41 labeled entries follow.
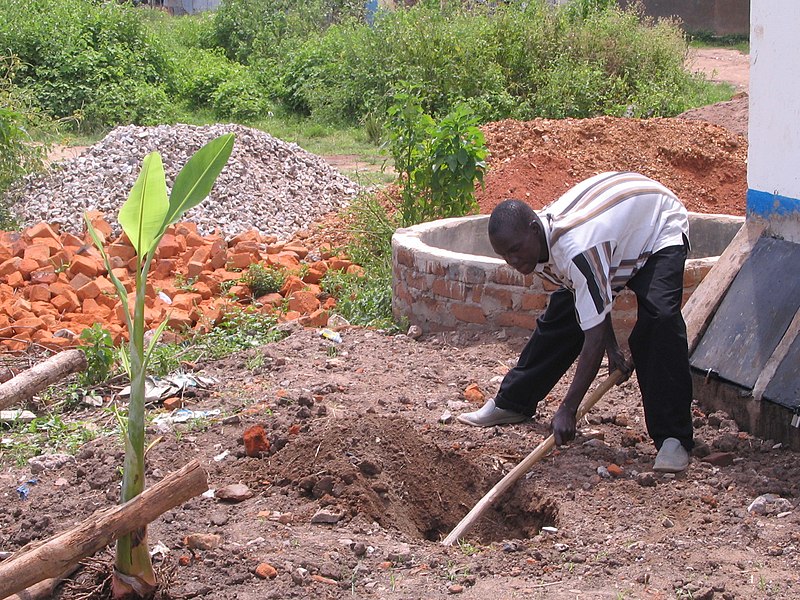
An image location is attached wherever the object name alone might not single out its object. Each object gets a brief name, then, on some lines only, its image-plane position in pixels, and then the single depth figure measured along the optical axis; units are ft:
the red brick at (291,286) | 23.11
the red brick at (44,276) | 23.32
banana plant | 9.77
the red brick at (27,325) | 20.65
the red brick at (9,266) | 23.61
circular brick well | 17.49
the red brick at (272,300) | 22.72
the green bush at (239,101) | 47.26
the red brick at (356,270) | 23.58
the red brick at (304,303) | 22.02
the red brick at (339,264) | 24.32
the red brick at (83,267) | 23.61
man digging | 12.21
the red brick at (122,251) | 25.18
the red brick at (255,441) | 14.08
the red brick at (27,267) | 23.73
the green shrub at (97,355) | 17.40
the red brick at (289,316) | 21.58
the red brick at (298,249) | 25.77
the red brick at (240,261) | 24.45
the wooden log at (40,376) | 15.52
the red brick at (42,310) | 21.65
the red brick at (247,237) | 26.34
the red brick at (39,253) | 24.11
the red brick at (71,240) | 26.11
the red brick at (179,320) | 20.90
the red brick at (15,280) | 23.13
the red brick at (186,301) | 21.84
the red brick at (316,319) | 20.92
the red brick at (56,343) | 20.07
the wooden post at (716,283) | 15.52
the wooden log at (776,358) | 13.93
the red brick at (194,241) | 25.96
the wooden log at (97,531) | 9.34
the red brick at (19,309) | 21.33
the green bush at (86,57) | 44.32
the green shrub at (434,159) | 21.45
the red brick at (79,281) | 22.90
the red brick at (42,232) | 25.69
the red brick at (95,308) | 21.81
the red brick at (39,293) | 22.43
